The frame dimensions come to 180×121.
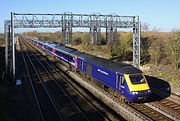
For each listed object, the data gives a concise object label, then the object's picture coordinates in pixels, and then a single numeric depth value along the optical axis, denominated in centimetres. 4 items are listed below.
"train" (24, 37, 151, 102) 2011
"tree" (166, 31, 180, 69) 3216
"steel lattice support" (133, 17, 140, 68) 3306
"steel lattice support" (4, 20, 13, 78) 3441
